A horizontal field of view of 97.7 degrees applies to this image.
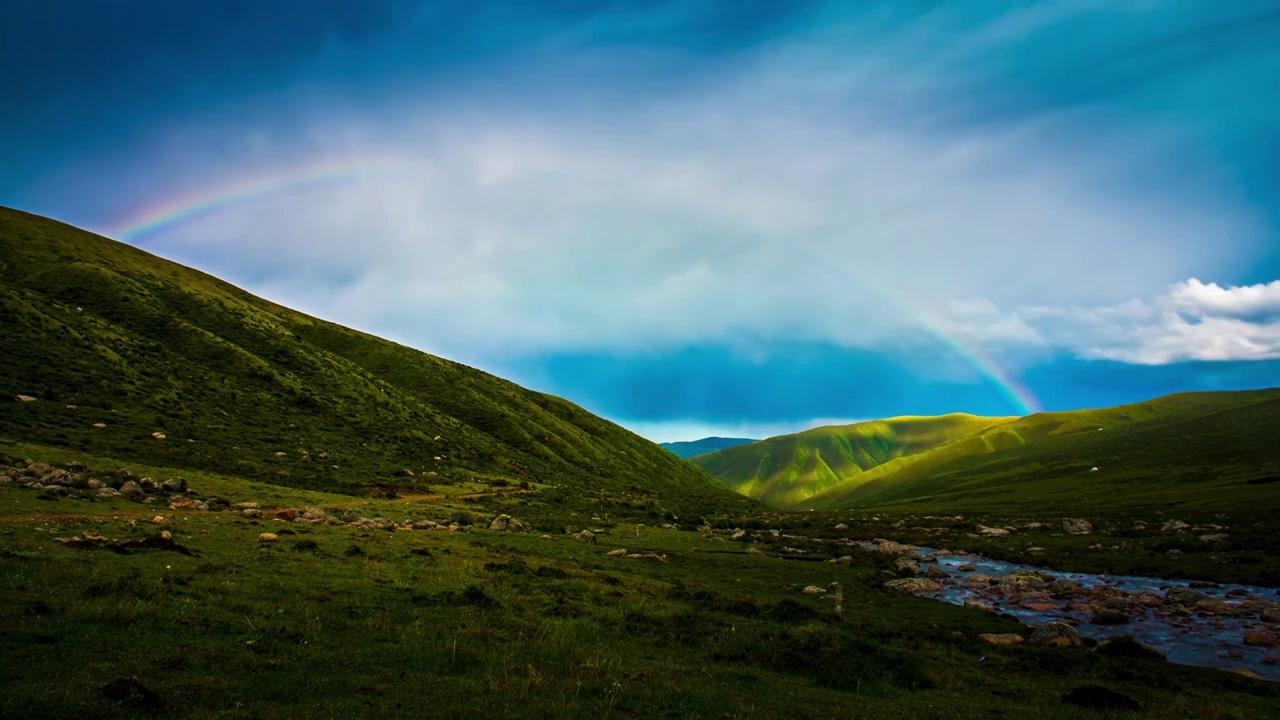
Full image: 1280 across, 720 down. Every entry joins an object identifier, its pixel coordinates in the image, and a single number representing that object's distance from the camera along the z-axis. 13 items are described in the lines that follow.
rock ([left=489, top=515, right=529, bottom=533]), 50.03
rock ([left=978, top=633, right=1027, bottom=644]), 24.81
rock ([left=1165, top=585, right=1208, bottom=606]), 32.12
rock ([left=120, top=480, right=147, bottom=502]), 36.12
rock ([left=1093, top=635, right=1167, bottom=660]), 23.08
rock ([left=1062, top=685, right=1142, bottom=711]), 16.59
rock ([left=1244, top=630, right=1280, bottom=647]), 24.72
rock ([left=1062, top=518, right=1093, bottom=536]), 68.56
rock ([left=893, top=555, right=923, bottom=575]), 42.31
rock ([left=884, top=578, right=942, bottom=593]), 36.53
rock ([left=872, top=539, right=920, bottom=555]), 54.58
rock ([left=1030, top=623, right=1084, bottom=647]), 24.48
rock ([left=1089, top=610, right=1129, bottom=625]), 29.10
